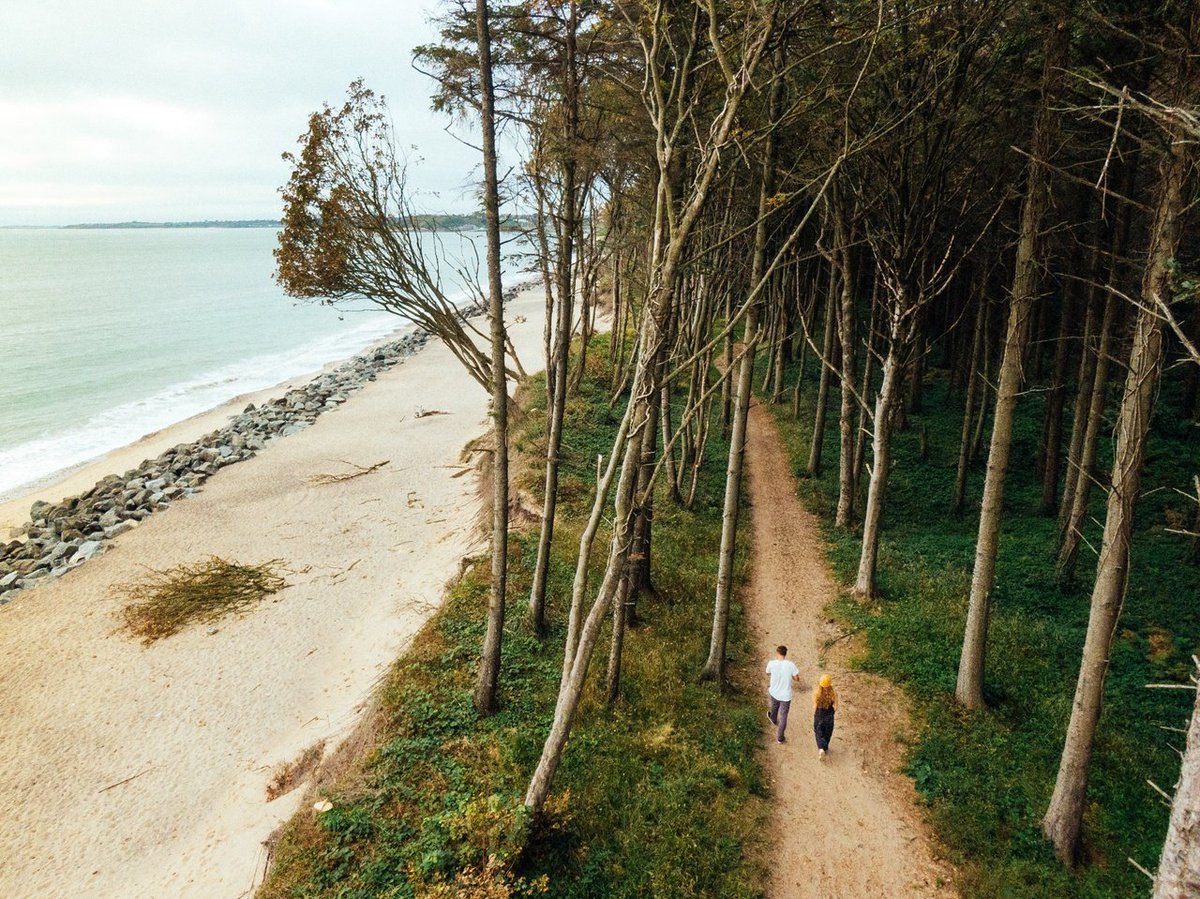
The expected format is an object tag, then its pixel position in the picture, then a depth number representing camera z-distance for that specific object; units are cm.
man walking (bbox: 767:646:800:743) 1031
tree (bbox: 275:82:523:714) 995
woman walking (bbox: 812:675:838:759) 987
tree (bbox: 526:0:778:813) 658
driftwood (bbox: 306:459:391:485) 2362
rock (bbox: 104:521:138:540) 2019
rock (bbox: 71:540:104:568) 1870
